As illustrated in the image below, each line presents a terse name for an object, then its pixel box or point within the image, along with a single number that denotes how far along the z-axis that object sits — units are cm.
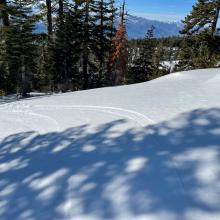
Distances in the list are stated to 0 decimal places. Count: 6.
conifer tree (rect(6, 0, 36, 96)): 1352
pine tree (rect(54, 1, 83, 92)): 1637
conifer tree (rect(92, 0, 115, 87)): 1927
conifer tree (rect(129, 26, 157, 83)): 2221
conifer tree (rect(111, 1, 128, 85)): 2179
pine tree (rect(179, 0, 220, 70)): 2135
